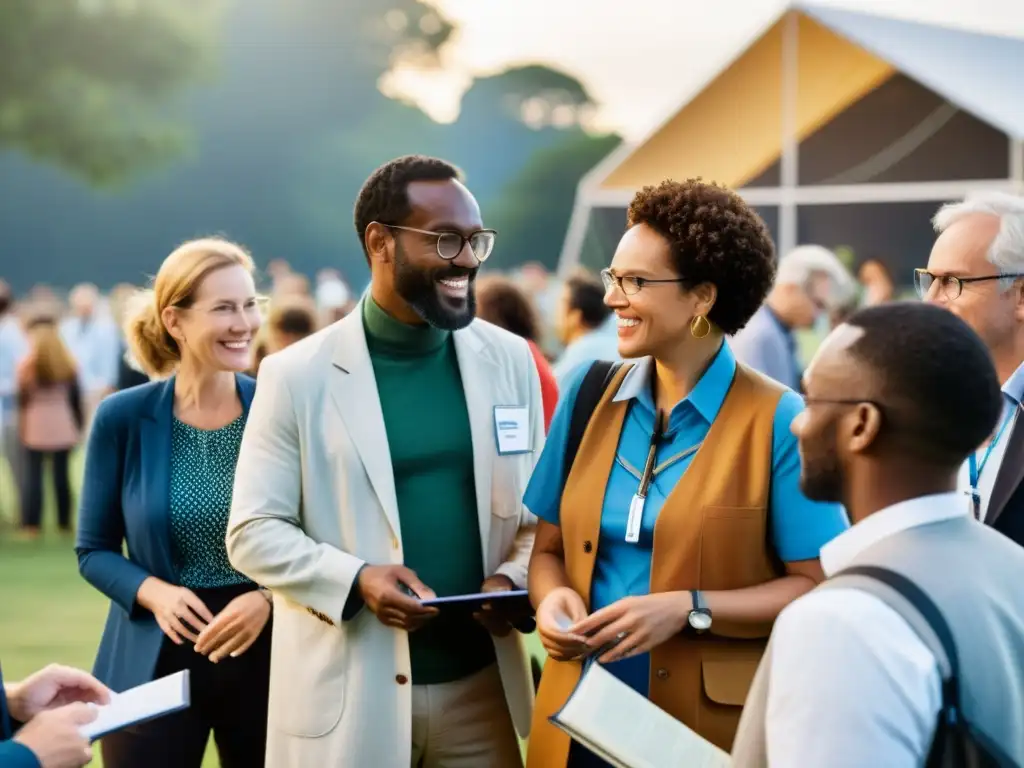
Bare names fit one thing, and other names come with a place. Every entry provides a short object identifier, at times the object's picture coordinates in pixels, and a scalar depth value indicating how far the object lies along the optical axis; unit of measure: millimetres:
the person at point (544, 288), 17122
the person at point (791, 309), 7188
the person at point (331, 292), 16922
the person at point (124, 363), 8625
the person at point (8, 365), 11391
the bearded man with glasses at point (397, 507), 2783
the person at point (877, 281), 11242
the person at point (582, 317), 7086
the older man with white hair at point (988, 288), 2752
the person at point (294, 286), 10547
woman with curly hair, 2422
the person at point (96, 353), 14195
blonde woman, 3225
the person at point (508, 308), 6328
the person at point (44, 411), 10500
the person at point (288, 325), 6164
